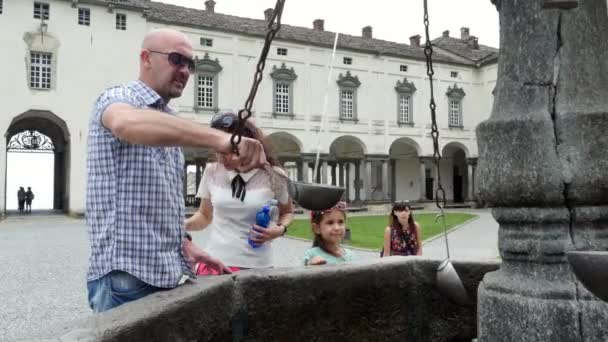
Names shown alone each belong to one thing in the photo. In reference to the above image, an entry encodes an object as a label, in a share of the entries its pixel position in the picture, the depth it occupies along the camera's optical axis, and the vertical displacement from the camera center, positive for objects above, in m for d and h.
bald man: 1.82 -0.03
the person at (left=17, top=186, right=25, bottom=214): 28.66 -0.42
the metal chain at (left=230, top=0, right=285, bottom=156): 1.53 +0.41
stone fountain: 2.02 -0.03
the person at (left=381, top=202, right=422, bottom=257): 5.01 -0.47
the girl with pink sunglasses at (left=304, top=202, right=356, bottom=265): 3.30 -0.28
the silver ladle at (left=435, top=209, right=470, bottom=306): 2.42 -0.45
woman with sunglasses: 2.75 -0.15
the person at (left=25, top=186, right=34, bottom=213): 29.20 -0.48
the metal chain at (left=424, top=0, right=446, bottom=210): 2.73 +0.40
